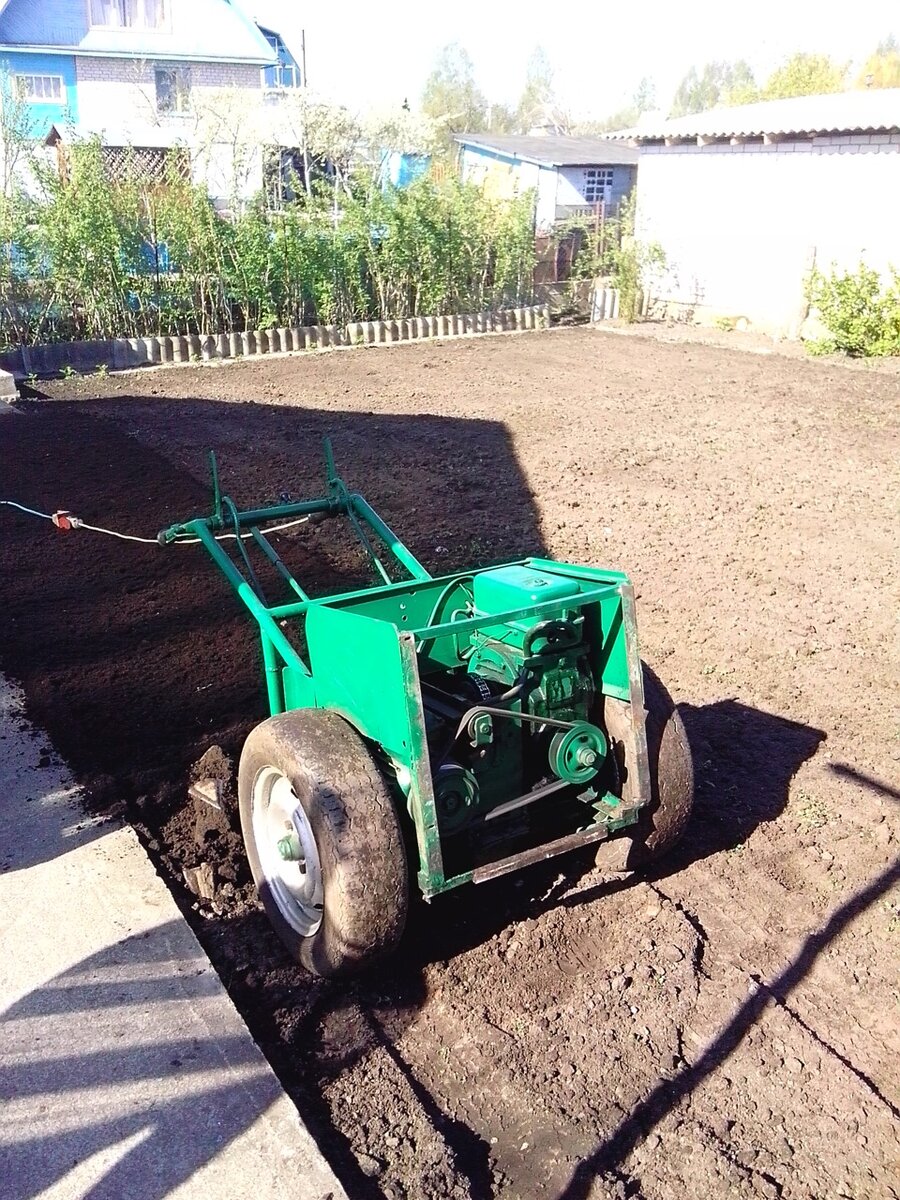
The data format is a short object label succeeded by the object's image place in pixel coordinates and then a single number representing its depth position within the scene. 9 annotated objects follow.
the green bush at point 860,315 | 15.17
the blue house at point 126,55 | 37.44
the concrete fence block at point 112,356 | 14.87
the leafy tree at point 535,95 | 76.94
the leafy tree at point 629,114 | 77.25
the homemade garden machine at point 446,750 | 3.03
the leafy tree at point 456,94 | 63.42
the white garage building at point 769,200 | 16.52
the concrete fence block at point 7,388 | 12.64
